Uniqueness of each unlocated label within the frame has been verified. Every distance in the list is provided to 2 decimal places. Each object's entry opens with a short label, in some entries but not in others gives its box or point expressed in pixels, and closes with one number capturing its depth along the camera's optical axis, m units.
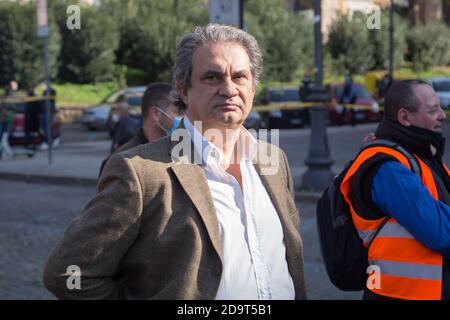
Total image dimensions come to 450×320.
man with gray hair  2.29
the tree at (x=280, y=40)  42.06
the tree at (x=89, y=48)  38.94
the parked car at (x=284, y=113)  27.14
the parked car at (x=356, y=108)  27.67
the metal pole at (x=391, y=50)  31.66
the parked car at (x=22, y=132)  20.80
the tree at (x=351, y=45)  45.47
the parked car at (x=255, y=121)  24.06
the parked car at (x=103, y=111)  28.35
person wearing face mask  4.96
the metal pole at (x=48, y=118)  16.03
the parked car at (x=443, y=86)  29.05
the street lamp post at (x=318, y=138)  11.78
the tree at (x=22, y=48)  37.50
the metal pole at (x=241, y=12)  11.80
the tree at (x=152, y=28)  40.44
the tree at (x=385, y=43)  45.69
